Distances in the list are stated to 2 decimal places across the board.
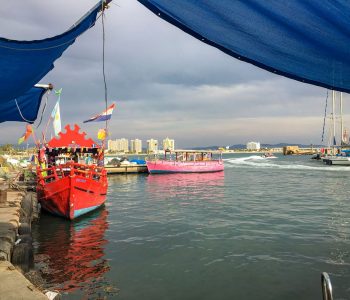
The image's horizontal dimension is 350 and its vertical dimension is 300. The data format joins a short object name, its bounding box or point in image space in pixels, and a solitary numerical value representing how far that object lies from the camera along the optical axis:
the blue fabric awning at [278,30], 3.22
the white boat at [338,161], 64.06
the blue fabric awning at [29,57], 4.54
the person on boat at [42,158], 19.60
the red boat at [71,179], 17.22
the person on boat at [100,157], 20.34
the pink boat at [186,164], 49.72
